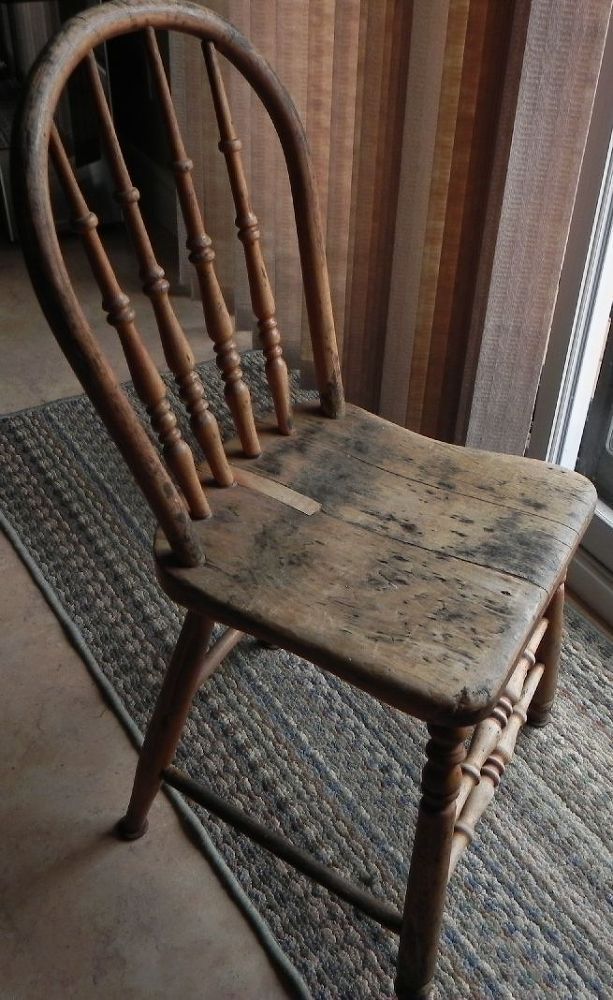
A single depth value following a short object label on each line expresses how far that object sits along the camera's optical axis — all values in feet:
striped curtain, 4.13
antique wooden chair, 2.69
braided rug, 3.56
